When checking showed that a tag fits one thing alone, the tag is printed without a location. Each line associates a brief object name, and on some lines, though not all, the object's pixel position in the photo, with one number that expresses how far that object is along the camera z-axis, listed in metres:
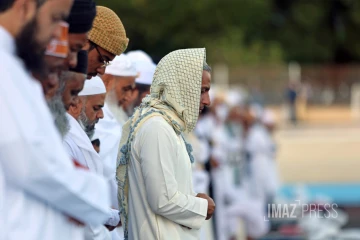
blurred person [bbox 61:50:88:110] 6.04
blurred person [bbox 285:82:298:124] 56.42
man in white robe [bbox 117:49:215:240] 6.74
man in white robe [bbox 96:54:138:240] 8.54
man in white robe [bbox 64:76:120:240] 6.75
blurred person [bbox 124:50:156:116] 10.12
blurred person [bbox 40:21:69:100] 5.13
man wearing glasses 7.59
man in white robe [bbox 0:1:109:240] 4.52
